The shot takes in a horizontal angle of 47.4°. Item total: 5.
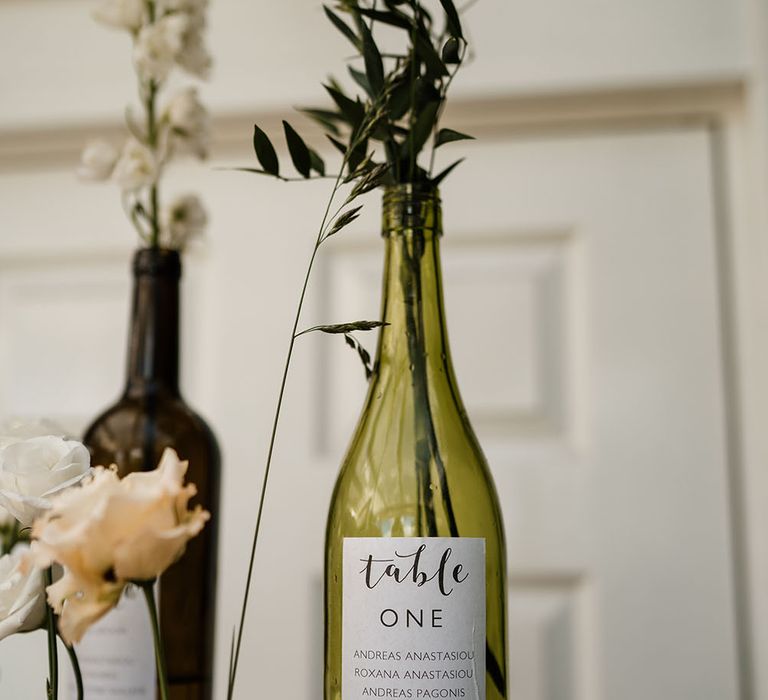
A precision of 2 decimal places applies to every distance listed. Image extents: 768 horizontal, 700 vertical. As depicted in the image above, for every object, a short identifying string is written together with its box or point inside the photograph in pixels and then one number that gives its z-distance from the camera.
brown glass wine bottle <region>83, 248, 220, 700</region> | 0.60
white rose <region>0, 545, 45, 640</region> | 0.38
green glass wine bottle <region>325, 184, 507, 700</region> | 0.46
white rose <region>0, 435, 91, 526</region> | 0.37
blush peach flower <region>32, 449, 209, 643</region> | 0.32
